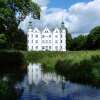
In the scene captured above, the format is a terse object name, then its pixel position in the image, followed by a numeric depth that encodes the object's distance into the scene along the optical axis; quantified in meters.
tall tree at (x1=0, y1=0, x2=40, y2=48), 19.04
